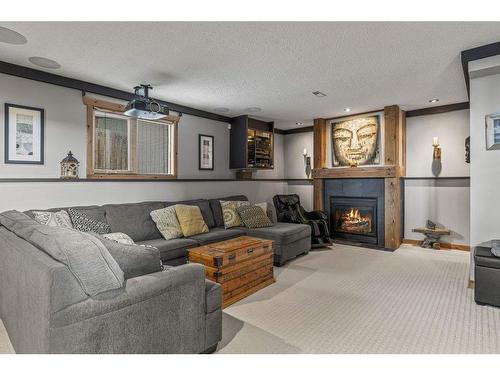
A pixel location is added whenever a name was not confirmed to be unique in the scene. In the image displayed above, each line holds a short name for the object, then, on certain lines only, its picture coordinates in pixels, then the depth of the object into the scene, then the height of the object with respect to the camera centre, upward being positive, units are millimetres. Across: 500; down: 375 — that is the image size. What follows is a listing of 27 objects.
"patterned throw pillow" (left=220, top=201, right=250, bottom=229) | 4582 -415
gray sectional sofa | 1331 -645
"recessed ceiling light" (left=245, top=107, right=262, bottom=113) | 5121 +1405
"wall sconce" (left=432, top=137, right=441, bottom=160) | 5008 +683
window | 3875 +632
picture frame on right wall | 3000 +588
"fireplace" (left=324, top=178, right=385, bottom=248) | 5312 -411
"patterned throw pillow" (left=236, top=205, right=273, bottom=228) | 4577 -463
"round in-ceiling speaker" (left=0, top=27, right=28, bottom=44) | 2426 +1309
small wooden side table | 4949 -832
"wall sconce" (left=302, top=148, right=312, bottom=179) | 6773 +536
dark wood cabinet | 5605 +876
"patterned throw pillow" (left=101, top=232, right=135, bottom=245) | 2800 -488
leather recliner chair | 5297 -549
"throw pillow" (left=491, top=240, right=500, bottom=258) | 2726 -571
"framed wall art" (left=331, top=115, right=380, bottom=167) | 5446 +918
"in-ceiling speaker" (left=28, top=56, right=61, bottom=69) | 3007 +1332
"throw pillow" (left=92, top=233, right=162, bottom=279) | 1656 -408
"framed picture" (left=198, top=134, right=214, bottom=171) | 5219 +658
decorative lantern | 3535 +256
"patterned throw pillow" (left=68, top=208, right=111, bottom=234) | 3225 -398
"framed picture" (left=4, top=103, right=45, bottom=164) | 3143 +595
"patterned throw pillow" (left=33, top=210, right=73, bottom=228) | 2963 -314
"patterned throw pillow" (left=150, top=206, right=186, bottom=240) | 3756 -459
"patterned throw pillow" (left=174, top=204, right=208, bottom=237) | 3926 -443
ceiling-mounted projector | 3484 +989
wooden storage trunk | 2820 -789
